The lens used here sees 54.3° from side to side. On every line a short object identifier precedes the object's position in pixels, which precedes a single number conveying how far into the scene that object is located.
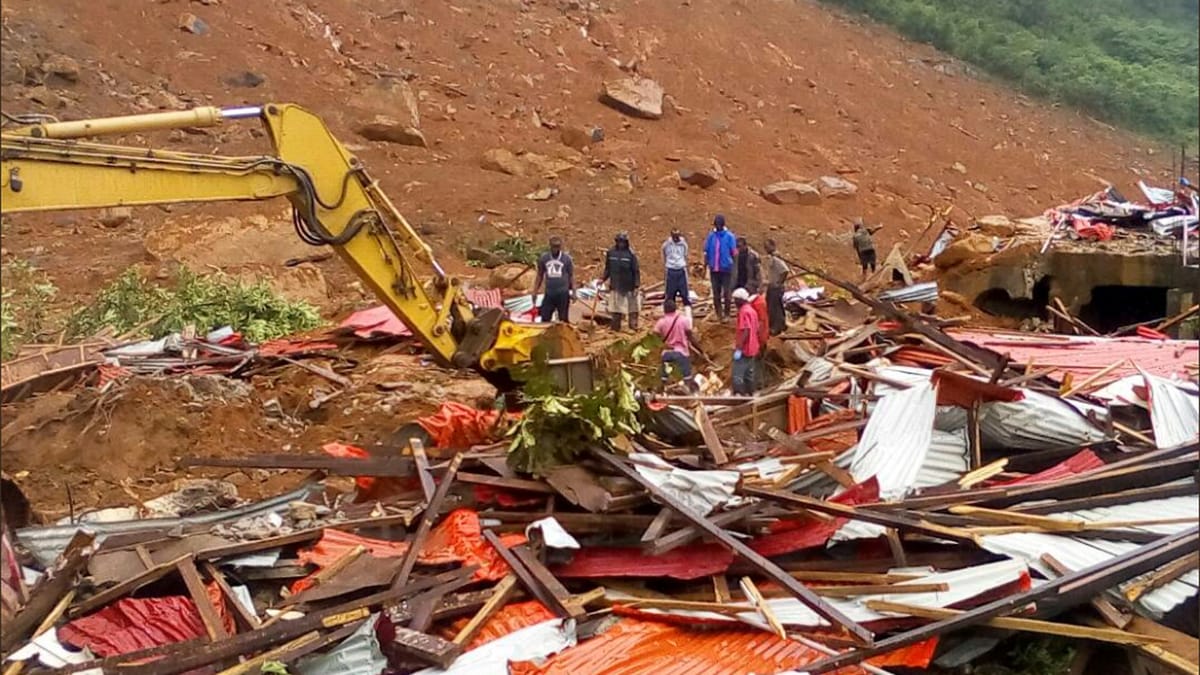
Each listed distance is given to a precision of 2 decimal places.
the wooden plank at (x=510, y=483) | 5.95
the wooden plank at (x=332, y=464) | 6.43
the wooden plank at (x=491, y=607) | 5.02
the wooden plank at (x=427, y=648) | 4.80
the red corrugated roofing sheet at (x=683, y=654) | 4.77
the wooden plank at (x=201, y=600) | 5.11
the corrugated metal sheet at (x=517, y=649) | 4.80
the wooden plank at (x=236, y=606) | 5.16
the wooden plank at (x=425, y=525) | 5.46
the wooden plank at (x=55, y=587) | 4.98
